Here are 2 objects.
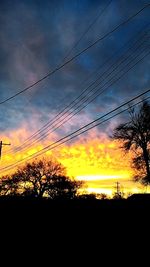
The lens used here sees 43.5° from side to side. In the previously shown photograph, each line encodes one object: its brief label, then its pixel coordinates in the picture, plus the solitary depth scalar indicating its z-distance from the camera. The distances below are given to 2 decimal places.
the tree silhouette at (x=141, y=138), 23.77
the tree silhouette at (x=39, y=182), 38.05
